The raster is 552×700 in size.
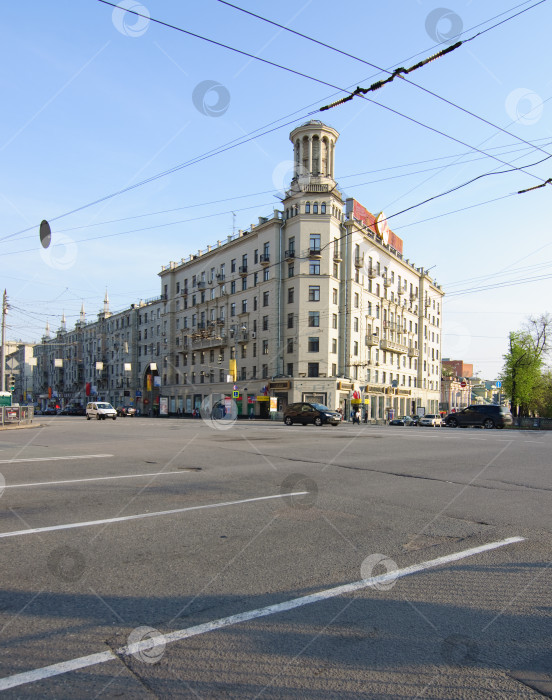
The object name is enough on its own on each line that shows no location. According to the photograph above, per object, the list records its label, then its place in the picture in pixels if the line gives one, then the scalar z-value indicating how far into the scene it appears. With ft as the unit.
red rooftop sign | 187.93
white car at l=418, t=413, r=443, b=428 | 160.59
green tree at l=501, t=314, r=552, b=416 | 203.31
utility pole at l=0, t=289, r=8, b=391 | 109.09
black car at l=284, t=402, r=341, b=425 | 110.47
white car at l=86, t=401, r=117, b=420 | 153.89
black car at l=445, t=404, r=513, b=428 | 115.34
